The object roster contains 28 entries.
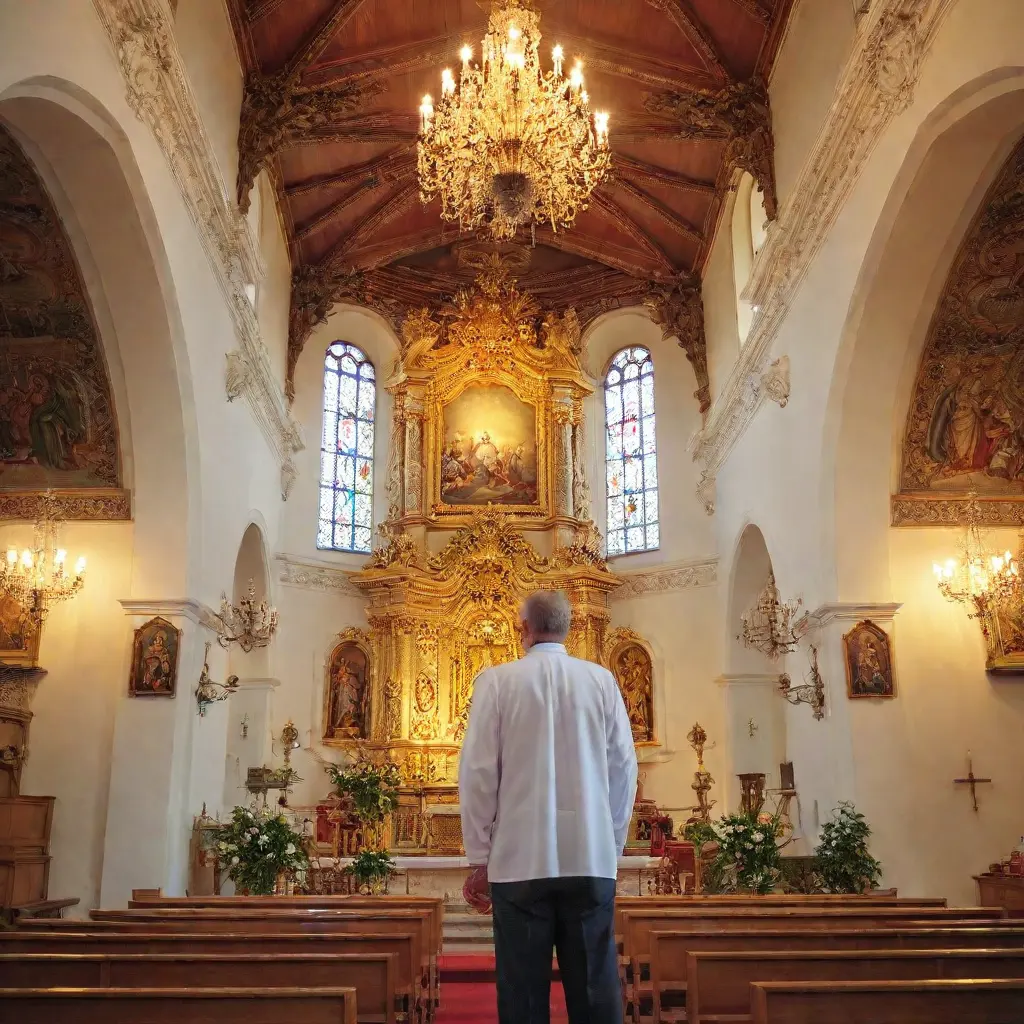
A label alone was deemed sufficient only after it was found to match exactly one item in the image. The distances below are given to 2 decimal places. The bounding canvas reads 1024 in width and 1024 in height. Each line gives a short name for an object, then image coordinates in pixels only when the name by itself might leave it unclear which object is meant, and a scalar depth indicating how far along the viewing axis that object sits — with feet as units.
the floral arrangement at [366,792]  37.65
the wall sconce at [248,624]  38.50
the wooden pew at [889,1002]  12.34
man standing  11.49
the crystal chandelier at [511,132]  32.81
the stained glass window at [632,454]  62.18
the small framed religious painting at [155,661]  33.55
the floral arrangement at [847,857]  30.83
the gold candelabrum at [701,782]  47.97
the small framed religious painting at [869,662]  33.53
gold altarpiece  56.24
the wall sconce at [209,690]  36.11
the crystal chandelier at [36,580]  31.83
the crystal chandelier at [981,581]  33.45
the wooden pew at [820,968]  14.19
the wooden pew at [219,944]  16.25
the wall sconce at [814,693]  35.27
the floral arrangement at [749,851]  30.99
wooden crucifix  33.45
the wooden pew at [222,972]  14.28
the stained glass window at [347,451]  61.67
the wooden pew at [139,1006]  12.22
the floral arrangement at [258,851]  32.04
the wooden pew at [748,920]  19.42
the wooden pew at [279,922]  19.11
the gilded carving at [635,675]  57.06
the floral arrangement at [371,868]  32.60
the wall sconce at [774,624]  36.68
